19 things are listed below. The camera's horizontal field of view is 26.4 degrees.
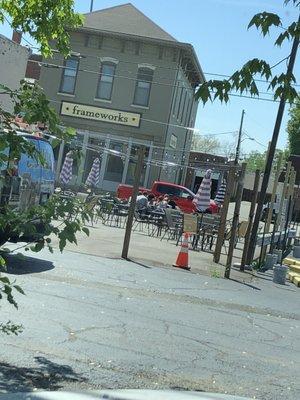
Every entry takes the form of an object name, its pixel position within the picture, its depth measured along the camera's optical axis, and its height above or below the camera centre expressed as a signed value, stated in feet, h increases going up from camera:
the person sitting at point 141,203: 77.86 -3.59
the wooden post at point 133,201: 44.68 -2.03
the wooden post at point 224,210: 48.01 -1.75
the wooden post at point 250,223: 50.08 -2.47
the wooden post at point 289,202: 68.44 -0.34
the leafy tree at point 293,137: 245.45 +23.96
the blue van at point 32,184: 32.25 -1.58
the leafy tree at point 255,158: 421.01 +23.07
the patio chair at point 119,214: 73.30 -5.21
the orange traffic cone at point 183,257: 44.86 -5.36
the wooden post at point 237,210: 45.78 -1.45
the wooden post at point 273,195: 66.90 +0.10
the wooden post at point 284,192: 65.72 +0.58
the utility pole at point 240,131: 175.31 +16.74
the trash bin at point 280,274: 45.52 -5.44
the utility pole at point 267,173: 53.36 +1.82
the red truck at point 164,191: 104.06 -2.32
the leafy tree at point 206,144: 357.78 +22.90
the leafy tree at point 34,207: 14.79 -1.04
